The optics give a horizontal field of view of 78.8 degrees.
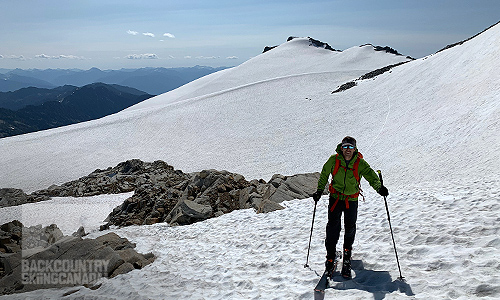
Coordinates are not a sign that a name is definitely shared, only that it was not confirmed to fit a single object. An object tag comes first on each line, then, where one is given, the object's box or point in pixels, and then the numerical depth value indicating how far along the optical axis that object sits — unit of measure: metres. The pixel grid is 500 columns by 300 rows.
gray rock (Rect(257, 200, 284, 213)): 11.74
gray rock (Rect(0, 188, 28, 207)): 19.70
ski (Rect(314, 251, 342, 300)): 5.53
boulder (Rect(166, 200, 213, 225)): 12.61
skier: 5.74
